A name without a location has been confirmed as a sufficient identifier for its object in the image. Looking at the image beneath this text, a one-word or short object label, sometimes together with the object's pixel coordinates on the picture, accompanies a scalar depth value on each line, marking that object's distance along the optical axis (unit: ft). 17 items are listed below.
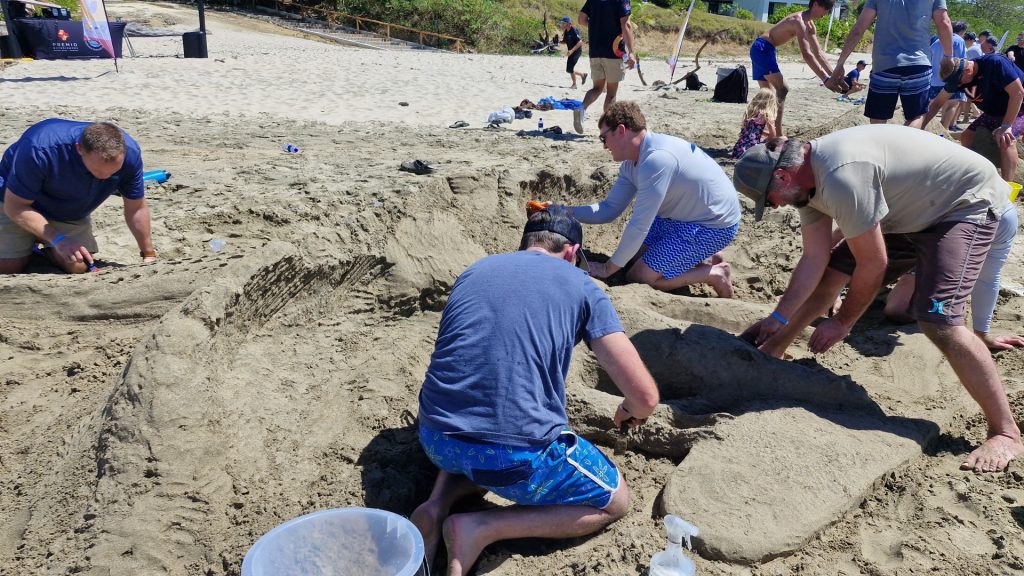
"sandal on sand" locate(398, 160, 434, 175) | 16.71
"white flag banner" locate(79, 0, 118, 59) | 39.17
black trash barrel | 47.39
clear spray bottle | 7.16
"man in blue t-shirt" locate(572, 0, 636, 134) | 23.65
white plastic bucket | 6.59
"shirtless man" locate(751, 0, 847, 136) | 21.44
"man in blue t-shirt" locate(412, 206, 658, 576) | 7.27
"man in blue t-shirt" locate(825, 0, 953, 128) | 17.01
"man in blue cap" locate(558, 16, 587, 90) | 40.83
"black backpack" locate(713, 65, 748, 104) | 37.65
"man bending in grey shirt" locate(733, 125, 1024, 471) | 9.14
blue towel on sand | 33.73
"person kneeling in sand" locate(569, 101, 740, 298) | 13.10
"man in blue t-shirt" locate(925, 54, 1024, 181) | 19.89
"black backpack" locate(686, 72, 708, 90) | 46.24
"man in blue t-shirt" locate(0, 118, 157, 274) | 11.84
